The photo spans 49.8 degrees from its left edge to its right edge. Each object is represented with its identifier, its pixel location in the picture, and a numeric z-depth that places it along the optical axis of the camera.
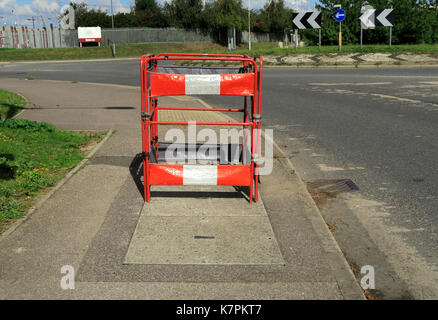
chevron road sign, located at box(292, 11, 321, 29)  27.90
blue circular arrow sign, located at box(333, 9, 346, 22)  28.33
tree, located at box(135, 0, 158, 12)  96.88
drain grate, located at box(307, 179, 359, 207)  6.00
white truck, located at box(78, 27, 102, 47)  60.53
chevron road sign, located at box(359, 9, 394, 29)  27.73
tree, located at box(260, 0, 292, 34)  84.38
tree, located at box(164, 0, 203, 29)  67.19
